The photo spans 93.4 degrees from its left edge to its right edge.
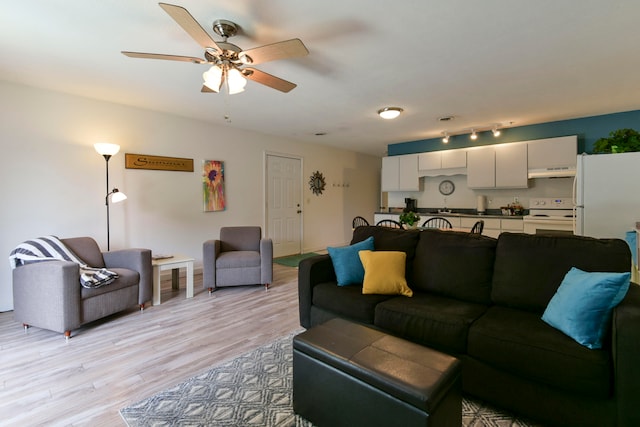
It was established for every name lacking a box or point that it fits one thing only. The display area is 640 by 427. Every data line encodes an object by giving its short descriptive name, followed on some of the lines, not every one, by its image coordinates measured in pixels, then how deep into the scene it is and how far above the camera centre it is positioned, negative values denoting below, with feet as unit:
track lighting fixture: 16.57 +4.39
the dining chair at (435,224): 17.93 -1.07
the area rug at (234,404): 5.30 -3.74
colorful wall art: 15.58 +1.15
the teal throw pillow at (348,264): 8.30 -1.60
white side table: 11.18 -2.34
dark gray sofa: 4.47 -2.20
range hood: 14.87 +1.71
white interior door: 18.70 +0.25
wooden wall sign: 13.12 +2.08
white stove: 14.85 -0.54
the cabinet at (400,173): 20.54 +2.34
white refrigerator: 9.66 +0.37
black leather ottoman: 3.94 -2.48
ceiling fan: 6.12 +3.41
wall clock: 19.86 +1.27
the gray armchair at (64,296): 8.31 -2.60
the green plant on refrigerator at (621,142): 9.82 +2.09
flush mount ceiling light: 13.02 +4.11
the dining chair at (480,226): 13.56 -0.91
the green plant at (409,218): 13.11 -0.51
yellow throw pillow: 7.54 -1.71
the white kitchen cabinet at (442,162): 18.48 +2.77
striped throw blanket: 9.00 -1.51
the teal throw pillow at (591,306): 4.75 -1.64
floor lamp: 11.32 +2.13
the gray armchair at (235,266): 12.38 -2.46
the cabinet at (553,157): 14.75 +2.48
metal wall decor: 21.29 +1.71
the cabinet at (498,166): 16.26 +2.26
